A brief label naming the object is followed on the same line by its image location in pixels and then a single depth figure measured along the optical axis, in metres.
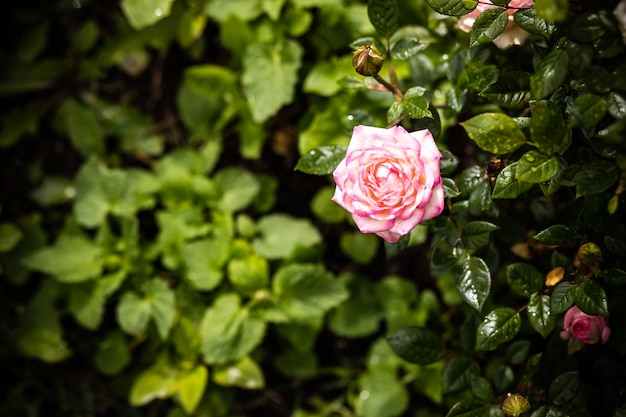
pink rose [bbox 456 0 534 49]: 0.88
